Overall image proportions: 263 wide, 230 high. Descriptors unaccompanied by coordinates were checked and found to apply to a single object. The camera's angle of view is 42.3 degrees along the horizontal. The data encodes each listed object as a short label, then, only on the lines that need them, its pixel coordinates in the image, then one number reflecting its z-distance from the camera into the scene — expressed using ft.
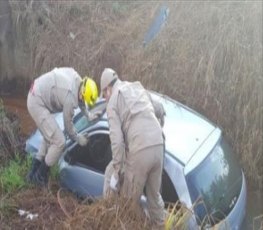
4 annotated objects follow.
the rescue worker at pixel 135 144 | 10.94
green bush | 13.25
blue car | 11.53
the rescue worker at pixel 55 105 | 12.57
